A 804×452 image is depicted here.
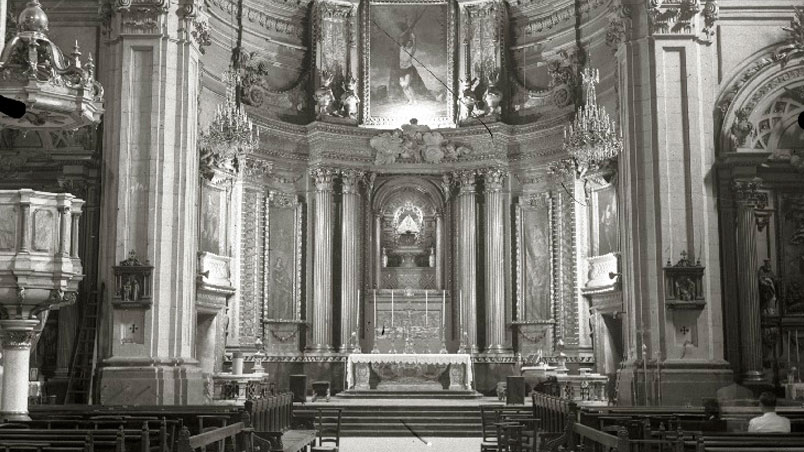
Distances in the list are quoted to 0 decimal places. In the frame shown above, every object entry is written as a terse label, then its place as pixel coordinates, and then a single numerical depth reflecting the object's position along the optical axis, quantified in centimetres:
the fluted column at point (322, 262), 2377
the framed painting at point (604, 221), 2131
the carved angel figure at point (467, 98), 2478
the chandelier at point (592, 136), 1955
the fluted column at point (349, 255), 2403
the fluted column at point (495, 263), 2386
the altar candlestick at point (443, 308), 2445
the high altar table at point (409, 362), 2283
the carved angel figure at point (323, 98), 2459
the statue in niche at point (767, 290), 1766
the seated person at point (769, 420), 897
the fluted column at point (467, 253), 2409
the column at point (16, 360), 1231
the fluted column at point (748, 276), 1753
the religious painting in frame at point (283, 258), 2378
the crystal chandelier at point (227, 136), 2056
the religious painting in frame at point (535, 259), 2378
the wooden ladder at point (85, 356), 1691
